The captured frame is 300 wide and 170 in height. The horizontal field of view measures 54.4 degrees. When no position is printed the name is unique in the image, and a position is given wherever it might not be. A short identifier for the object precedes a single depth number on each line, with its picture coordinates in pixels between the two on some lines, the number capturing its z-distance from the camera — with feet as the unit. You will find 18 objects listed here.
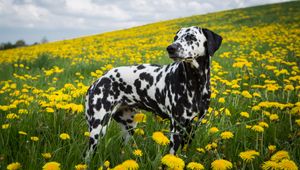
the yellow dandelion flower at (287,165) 5.82
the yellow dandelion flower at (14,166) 6.49
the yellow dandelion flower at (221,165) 6.26
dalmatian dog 9.59
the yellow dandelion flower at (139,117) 9.57
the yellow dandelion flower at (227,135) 8.63
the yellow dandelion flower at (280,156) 6.49
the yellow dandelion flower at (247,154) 6.99
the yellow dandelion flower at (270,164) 6.07
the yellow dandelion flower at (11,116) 10.55
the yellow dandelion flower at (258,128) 8.92
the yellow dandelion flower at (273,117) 10.03
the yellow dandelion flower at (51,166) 5.77
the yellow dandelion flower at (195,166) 6.37
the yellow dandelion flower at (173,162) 5.87
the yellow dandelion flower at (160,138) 6.97
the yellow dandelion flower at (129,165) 5.85
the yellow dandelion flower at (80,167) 6.62
